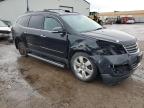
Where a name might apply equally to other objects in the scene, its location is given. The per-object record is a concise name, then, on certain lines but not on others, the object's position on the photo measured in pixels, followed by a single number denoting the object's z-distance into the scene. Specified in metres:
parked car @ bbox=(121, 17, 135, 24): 23.40
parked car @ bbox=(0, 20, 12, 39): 6.74
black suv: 2.58
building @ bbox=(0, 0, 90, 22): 11.92
